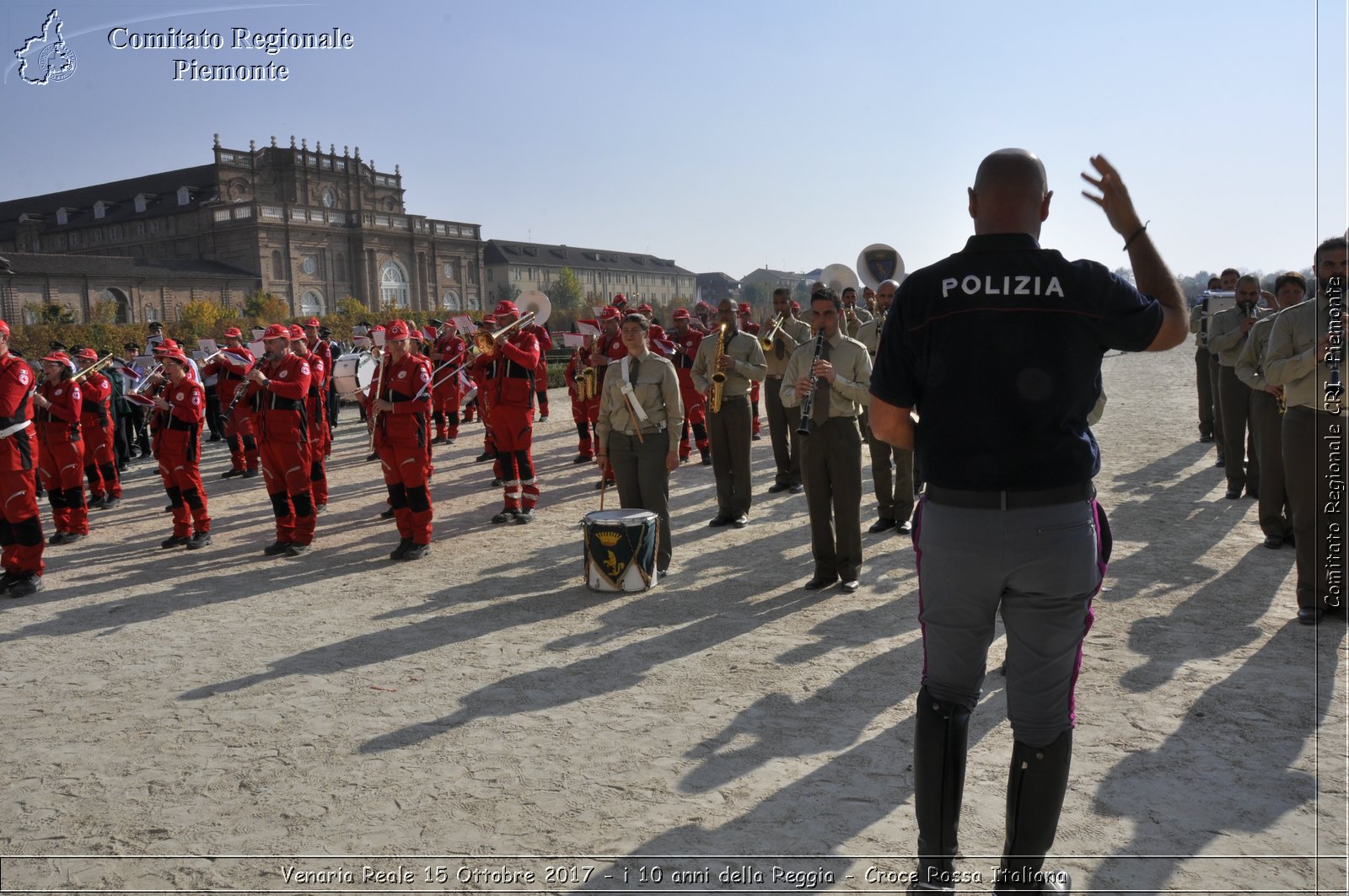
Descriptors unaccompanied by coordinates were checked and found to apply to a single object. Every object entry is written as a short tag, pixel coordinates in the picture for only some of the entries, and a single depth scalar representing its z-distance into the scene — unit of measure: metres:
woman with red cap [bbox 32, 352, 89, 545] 10.97
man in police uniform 2.88
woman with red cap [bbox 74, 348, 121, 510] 12.67
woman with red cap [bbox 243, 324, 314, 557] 9.50
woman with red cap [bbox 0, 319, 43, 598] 8.13
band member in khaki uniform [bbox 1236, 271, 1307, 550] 7.43
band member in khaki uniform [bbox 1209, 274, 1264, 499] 10.01
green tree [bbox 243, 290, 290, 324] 71.69
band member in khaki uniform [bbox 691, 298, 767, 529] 10.34
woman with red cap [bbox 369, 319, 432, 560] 9.28
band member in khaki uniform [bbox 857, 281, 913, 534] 9.63
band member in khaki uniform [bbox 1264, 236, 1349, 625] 6.12
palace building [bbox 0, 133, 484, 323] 77.44
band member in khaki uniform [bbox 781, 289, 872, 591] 7.42
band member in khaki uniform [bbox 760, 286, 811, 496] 11.75
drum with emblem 7.61
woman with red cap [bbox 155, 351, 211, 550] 9.97
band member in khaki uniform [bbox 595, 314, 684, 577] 8.07
